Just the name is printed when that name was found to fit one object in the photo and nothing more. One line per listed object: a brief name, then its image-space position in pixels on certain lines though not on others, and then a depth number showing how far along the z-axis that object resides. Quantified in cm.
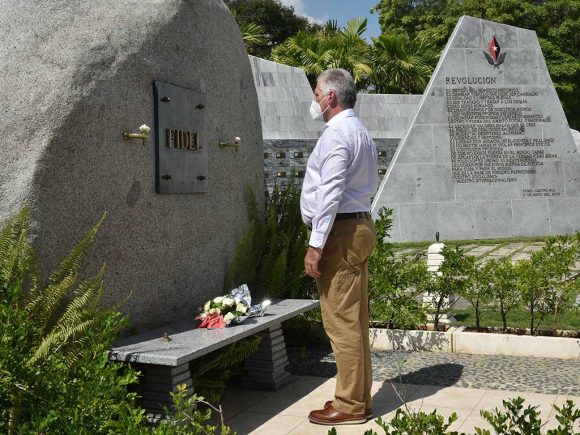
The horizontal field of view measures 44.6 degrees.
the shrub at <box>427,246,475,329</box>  602
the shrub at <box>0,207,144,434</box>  247
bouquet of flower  446
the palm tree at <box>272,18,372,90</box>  2628
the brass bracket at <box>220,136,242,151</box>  546
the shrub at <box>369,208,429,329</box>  601
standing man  412
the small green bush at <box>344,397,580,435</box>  208
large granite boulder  372
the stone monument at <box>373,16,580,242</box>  1384
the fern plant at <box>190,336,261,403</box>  442
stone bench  378
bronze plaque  459
